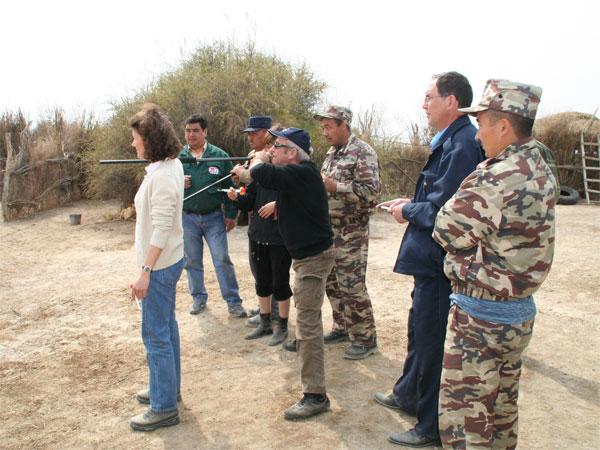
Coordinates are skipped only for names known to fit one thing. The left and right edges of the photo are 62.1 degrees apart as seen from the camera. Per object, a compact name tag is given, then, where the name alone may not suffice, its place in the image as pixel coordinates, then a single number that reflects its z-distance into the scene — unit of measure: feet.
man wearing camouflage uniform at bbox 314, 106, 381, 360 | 13.56
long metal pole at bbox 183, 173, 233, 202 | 16.44
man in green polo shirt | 17.30
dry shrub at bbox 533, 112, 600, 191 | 55.67
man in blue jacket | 8.96
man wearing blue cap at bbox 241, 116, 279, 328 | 15.80
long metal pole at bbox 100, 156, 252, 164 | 15.38
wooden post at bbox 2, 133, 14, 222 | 36.78
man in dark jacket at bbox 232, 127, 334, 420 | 10.58
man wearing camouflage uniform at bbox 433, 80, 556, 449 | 7.02
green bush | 34.91
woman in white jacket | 9.75
